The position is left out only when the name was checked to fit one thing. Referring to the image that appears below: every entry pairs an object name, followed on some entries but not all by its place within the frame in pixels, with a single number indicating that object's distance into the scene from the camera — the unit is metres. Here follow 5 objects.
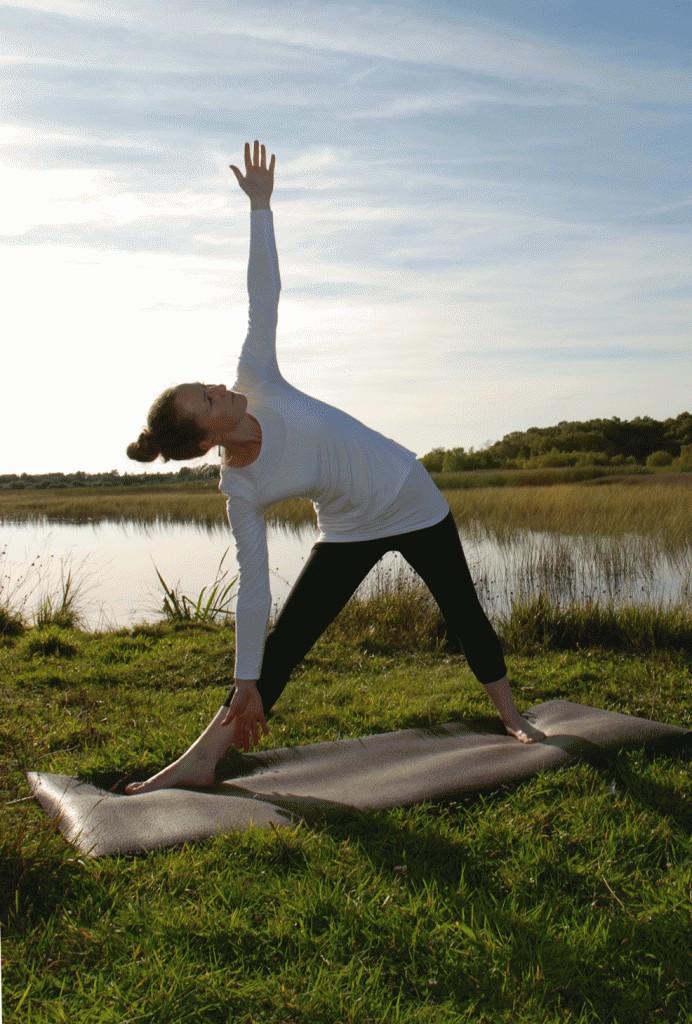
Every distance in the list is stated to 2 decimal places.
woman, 2.47
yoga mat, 2.48
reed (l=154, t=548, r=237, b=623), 7.11
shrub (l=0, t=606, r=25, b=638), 6.64
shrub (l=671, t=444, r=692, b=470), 26.66
